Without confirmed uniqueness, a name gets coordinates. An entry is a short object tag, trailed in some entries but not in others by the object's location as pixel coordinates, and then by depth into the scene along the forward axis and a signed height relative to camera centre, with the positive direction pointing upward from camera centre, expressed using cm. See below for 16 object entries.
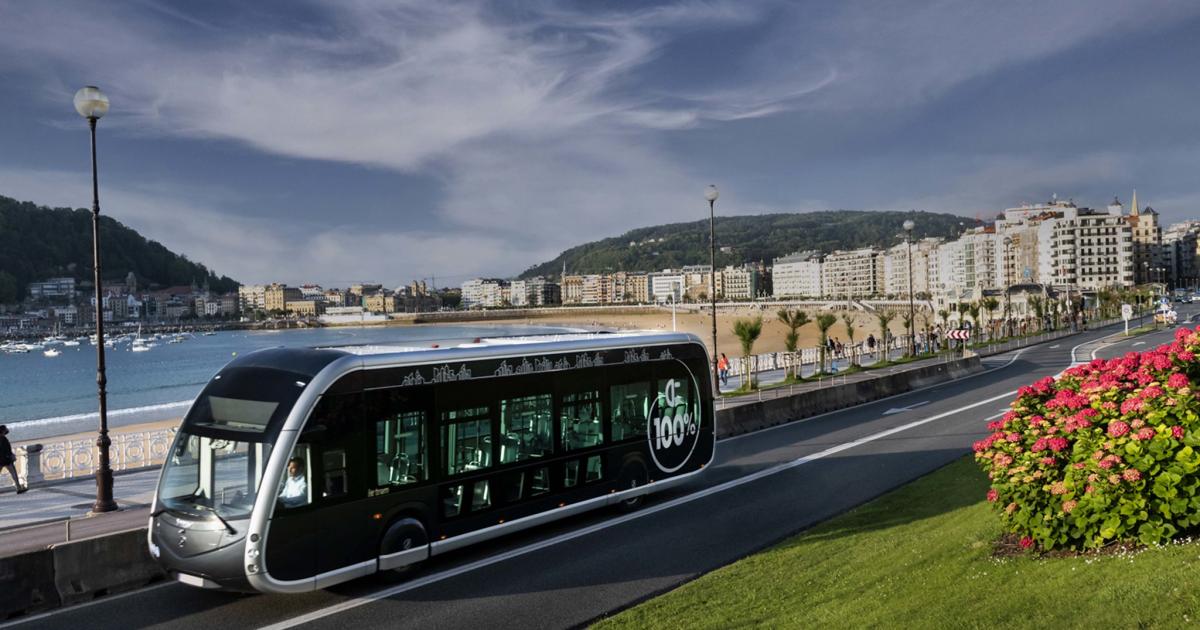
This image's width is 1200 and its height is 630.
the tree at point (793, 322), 3658 -117
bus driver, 866 -190
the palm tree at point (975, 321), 5883 -203
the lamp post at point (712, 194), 2705 +361
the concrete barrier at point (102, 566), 962 -308
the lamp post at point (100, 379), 1359 -104
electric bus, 868 -181
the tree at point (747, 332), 3472 -140
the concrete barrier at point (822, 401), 2275 -342
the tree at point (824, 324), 3678 -134
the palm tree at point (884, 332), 4416 -206
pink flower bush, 686 -154
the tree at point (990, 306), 6162 -127
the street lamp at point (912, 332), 3917 -214
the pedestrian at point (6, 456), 1596 -269
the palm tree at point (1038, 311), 7088 -178
